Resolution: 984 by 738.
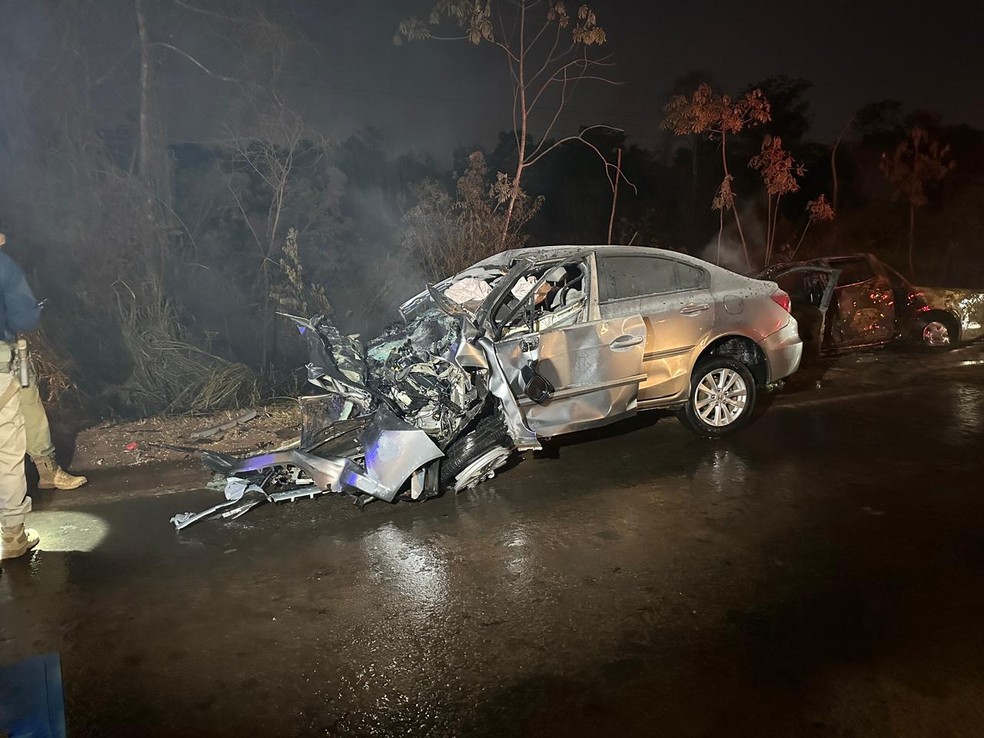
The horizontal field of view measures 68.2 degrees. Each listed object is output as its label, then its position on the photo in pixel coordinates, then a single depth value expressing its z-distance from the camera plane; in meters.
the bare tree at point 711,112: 16.44
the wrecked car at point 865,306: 9.05
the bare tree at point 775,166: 17.80
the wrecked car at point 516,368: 5.32
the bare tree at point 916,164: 24.55
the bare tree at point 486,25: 10.84
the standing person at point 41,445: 5.79
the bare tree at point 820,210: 19.61
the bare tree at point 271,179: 11.46
